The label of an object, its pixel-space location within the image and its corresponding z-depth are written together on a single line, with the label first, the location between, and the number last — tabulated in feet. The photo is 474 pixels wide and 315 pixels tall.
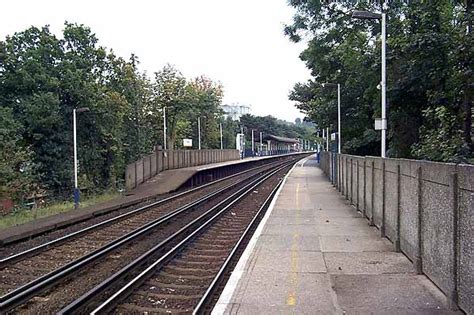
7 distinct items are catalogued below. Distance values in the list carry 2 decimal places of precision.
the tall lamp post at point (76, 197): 77.87
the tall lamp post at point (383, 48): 50.06
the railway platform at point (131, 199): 49.46
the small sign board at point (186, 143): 181.51
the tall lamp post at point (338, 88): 99.81
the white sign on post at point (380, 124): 50.96
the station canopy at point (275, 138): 367.78
